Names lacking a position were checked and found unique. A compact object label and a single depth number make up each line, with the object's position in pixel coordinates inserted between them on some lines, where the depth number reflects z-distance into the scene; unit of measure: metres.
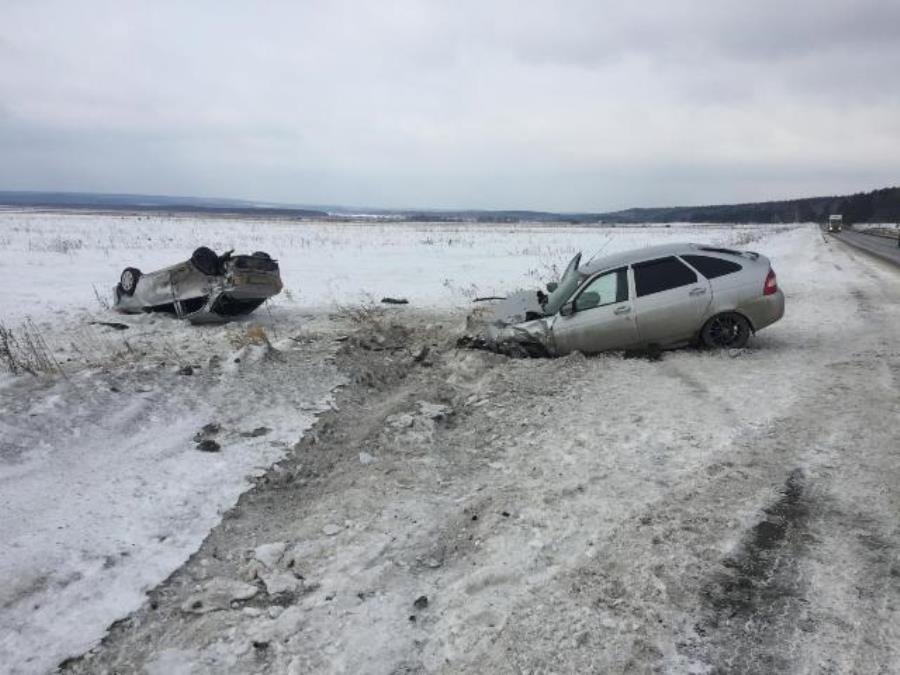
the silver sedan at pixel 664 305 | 9.10
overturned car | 12.62
